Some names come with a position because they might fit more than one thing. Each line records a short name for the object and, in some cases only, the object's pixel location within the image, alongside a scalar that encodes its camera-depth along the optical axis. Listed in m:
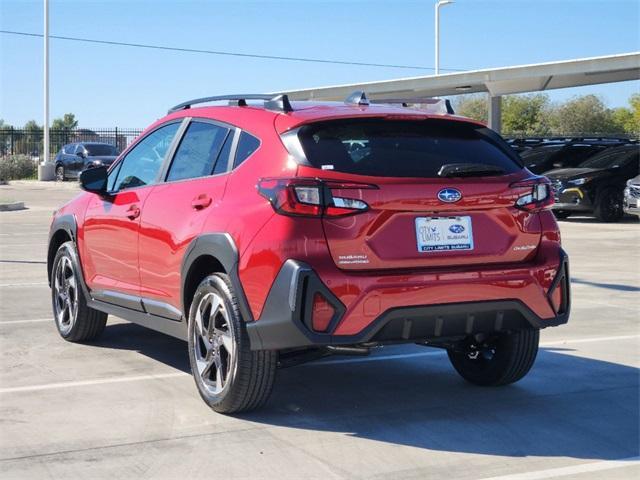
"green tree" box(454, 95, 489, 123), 87.12
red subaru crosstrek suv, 5.27
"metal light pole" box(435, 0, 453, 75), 46.47
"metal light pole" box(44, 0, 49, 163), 42.34
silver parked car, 19.29
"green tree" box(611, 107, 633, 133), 83.50
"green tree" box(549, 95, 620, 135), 85.12
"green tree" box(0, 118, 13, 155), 48.59
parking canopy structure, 26.79
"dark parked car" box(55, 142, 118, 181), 39.28
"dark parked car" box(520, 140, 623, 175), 24.05
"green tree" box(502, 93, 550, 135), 89.12
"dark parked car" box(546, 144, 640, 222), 22.08
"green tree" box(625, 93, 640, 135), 76.38
